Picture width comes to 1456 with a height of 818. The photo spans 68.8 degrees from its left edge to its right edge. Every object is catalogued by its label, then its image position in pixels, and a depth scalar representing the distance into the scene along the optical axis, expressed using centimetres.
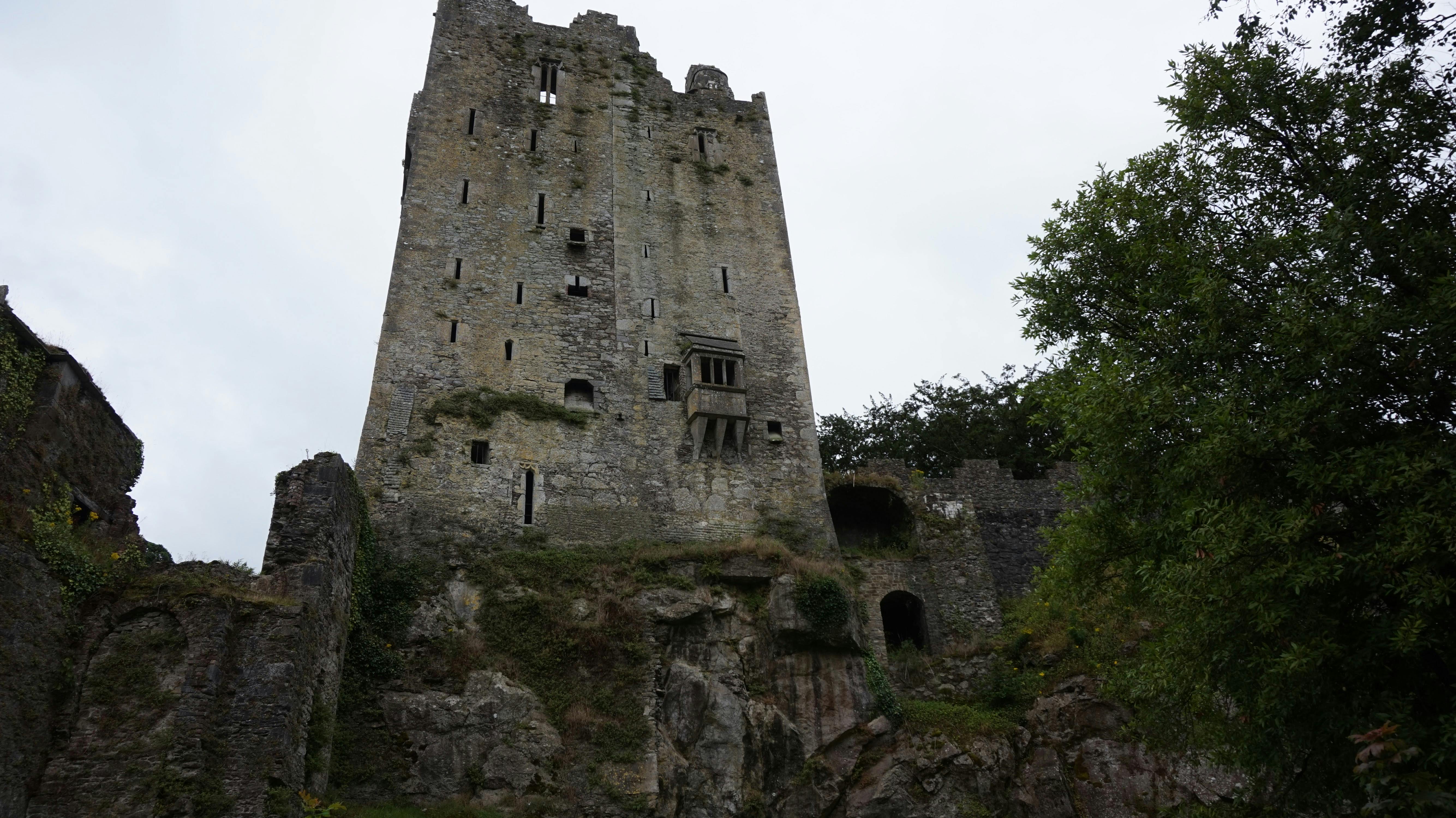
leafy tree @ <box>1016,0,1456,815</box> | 1025
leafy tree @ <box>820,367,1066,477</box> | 3675
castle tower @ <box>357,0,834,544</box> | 2386
